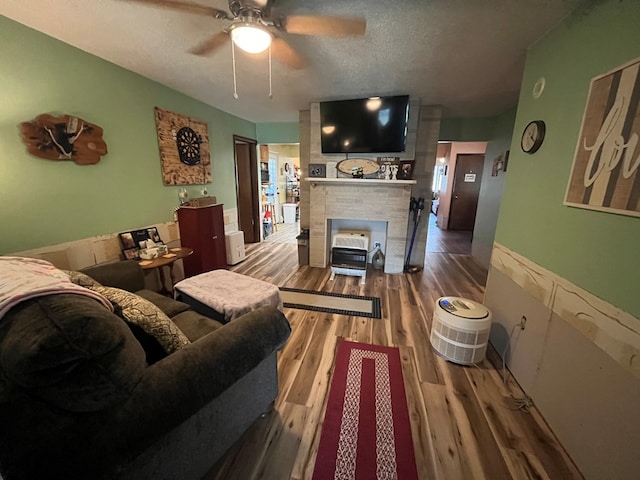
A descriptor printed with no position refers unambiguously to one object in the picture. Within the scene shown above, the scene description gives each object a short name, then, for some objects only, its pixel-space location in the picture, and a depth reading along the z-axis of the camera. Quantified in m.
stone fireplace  3.53
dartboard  3.09
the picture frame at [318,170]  3.67
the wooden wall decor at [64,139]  1.81
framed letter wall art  1.07
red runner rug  1.20
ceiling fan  1.39
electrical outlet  1.71
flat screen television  3.14
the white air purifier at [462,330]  1.80
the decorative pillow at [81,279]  1.37
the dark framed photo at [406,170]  3.36
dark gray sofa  0.66
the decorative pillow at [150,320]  1.10
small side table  2.34
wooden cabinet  3.03
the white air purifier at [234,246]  3.89
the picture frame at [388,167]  3.42
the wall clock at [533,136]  1.66
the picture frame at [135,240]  2.46
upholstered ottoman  1.73
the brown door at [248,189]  4.79
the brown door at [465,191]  6.28
